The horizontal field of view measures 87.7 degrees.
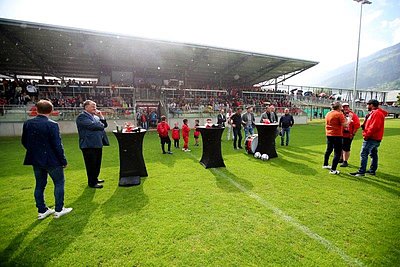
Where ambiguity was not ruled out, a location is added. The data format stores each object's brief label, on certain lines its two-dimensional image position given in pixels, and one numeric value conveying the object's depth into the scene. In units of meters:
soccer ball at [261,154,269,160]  6.93
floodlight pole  21.42
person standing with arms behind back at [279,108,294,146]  9.38
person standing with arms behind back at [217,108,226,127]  11.28
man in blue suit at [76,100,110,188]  4.29
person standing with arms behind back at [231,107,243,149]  9.02
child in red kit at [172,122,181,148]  9.33
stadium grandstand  16.44
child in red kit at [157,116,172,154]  8.20
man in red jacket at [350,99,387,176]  4.95
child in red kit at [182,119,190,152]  8.80
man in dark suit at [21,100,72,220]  3.12
